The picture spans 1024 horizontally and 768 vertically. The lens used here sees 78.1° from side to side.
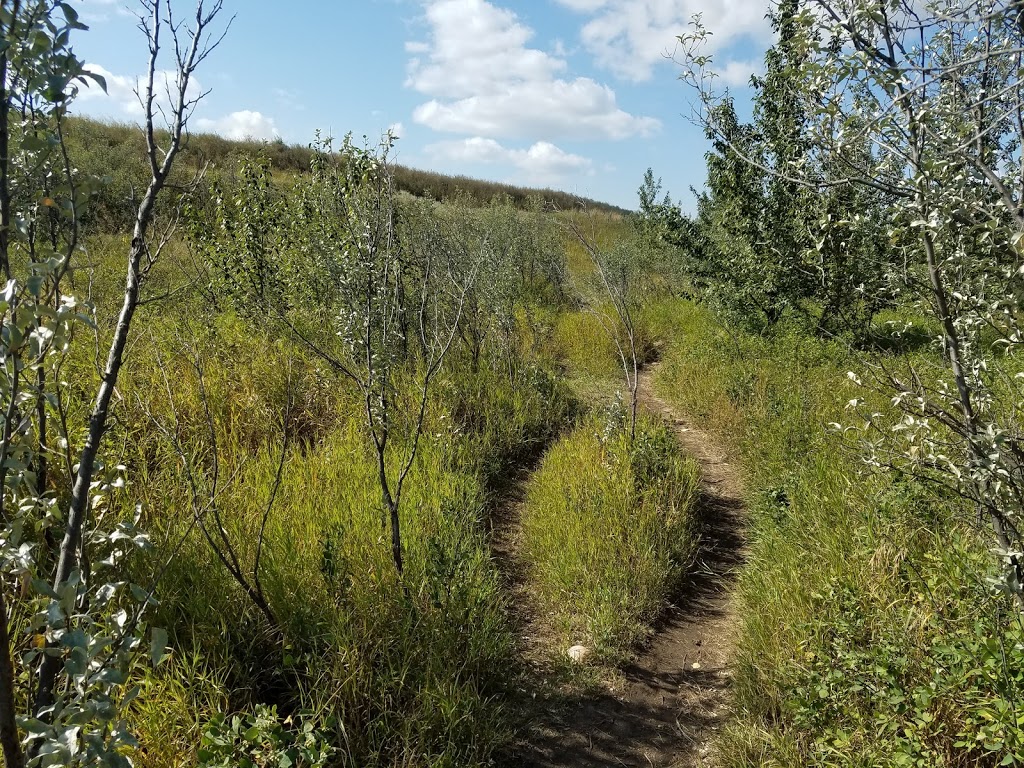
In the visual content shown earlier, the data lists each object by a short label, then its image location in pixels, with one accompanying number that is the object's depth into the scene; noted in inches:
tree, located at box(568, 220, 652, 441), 416.5
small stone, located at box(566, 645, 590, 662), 143.6
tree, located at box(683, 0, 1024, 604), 83.3
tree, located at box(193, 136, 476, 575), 211.3
